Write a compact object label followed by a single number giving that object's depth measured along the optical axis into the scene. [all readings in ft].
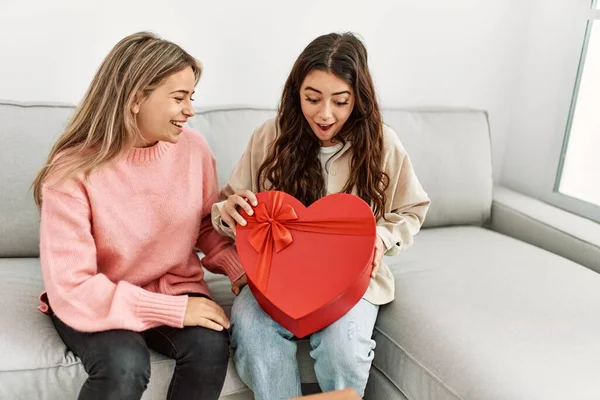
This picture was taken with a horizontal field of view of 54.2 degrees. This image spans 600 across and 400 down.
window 6.58
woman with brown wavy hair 4.05
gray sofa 3.78
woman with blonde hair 3.78
